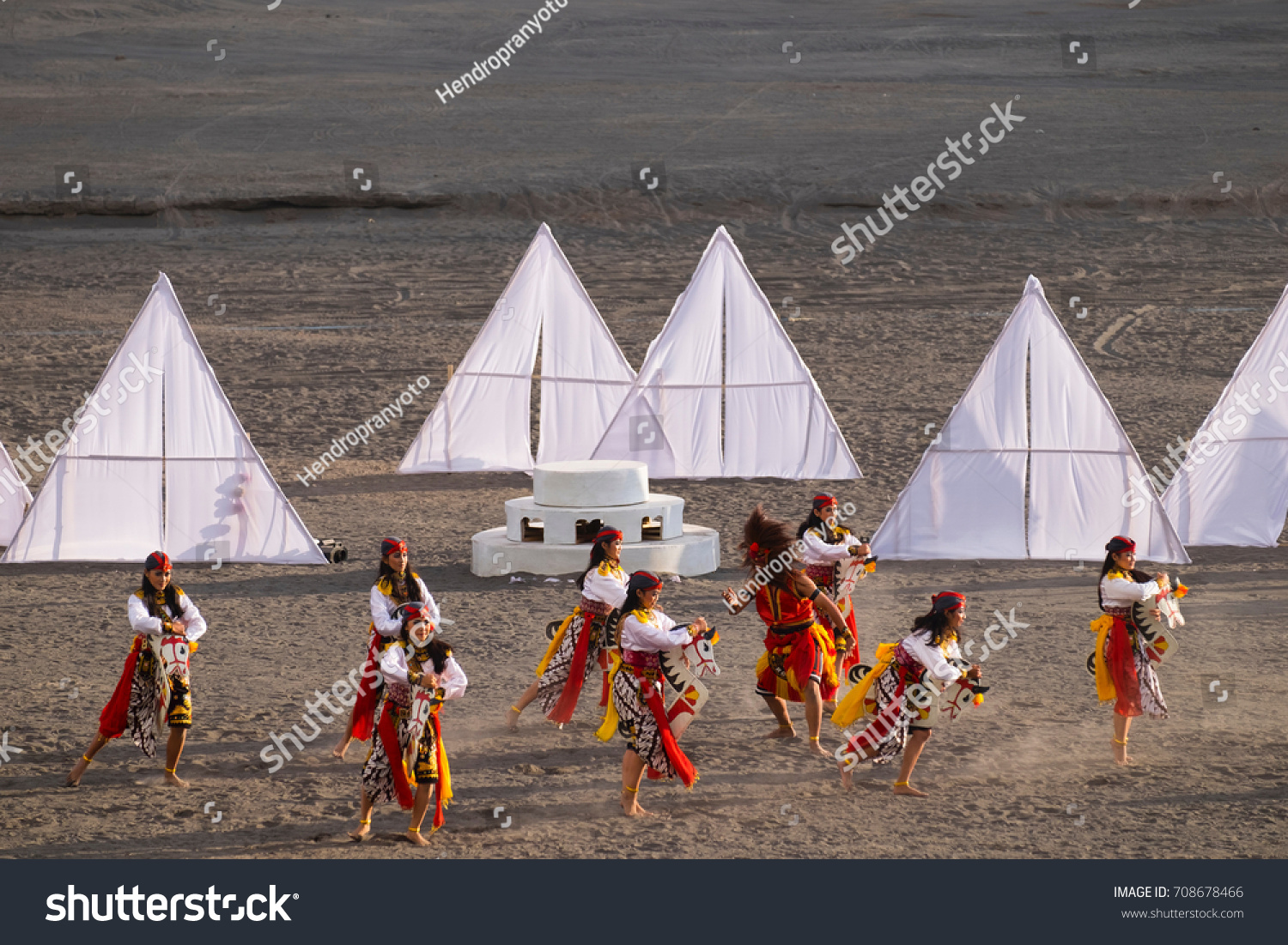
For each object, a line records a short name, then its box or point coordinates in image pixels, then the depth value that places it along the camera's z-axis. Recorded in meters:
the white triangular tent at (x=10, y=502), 30.61
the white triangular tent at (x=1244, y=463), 29.28
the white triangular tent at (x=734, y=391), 35.03
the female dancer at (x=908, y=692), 17.95
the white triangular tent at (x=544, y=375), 36.22
